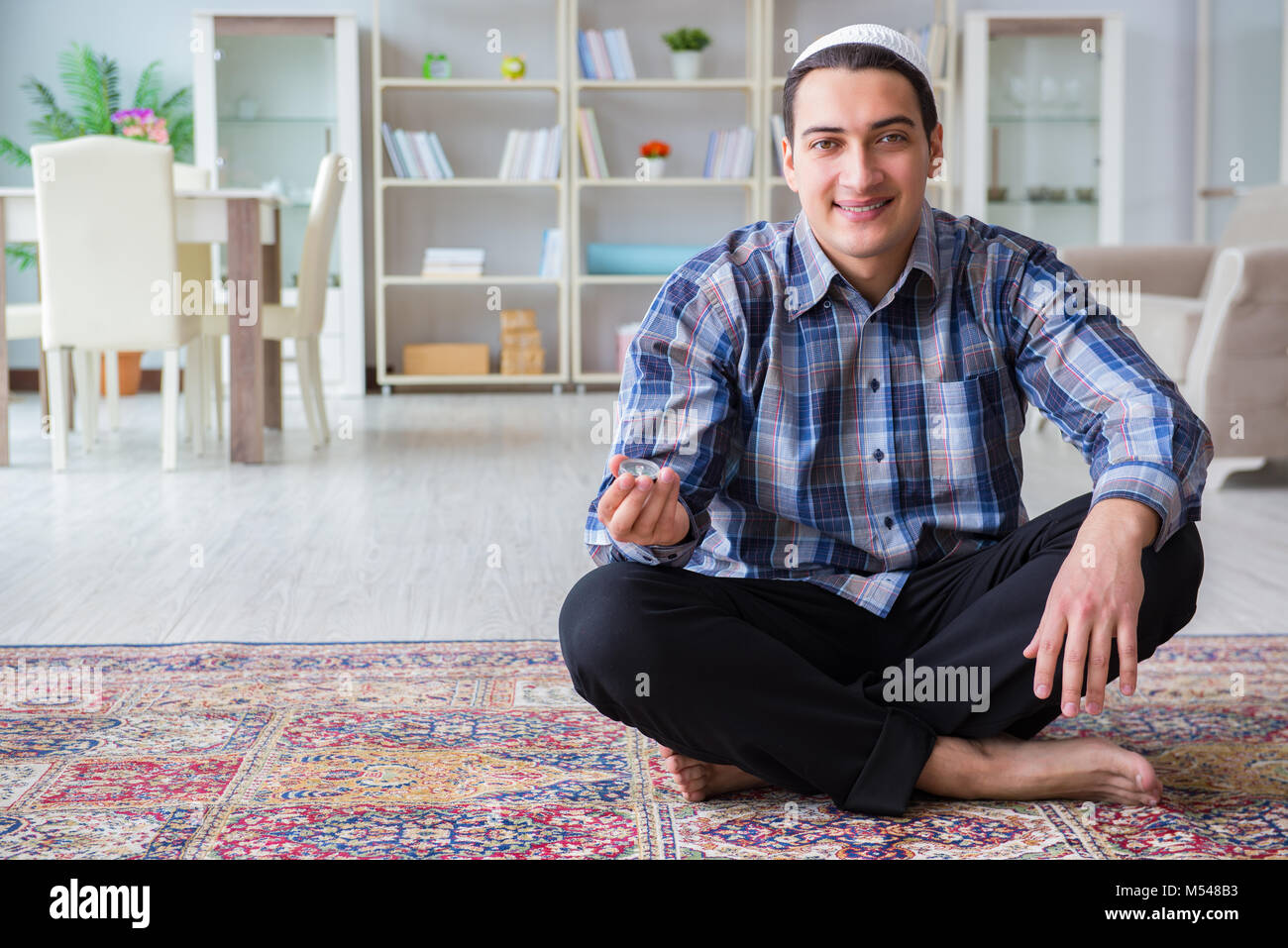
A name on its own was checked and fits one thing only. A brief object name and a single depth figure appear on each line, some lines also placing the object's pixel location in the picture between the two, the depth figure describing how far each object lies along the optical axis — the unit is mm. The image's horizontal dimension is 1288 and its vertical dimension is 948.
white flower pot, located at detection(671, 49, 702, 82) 5855
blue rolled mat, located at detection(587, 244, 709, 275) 5992
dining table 3719
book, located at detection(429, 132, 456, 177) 5855
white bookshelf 5812
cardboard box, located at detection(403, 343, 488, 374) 5957
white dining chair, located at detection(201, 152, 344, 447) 4012
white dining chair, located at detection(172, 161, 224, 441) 4098
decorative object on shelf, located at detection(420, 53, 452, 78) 5848
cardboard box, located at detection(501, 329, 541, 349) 5953
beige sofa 3244
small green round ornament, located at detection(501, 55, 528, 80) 5812
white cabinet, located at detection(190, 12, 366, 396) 5715
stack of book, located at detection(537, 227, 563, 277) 5969
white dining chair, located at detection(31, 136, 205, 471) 3496
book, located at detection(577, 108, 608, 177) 5875
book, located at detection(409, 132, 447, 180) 5834
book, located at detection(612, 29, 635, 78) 5816
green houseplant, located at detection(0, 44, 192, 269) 5652
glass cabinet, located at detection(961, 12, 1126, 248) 5871
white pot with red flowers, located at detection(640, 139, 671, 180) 5922
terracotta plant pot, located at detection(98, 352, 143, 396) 5723
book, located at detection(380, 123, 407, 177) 5781
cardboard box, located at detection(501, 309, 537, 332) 5957
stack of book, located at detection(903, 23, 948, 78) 5789
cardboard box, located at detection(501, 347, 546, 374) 5969
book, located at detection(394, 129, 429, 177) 5801
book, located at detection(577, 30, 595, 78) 5828
